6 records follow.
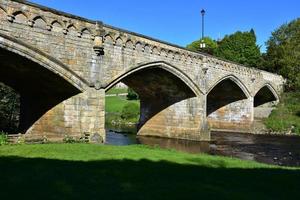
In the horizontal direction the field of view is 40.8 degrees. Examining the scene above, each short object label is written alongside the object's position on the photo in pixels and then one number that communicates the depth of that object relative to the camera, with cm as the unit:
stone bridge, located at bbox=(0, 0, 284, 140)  2080
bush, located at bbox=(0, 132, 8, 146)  1940
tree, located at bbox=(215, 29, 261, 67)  7844
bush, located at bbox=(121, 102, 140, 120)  5622
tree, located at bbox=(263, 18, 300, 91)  5722
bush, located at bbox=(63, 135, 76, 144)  2216
